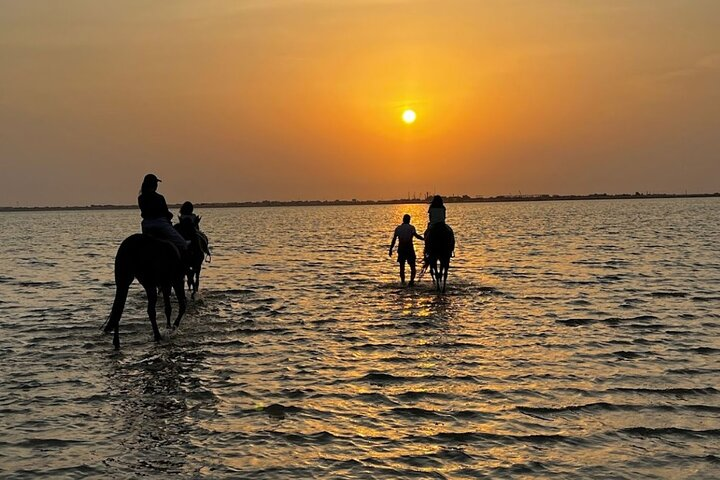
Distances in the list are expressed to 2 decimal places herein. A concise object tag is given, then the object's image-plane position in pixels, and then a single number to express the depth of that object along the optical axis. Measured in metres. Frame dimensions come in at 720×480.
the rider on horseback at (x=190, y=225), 19.20
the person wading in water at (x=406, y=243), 22.95
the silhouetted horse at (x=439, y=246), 21.23
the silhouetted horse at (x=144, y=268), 13.04
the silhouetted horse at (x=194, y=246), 19.20
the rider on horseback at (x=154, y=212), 13.61
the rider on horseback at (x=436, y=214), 21.34
